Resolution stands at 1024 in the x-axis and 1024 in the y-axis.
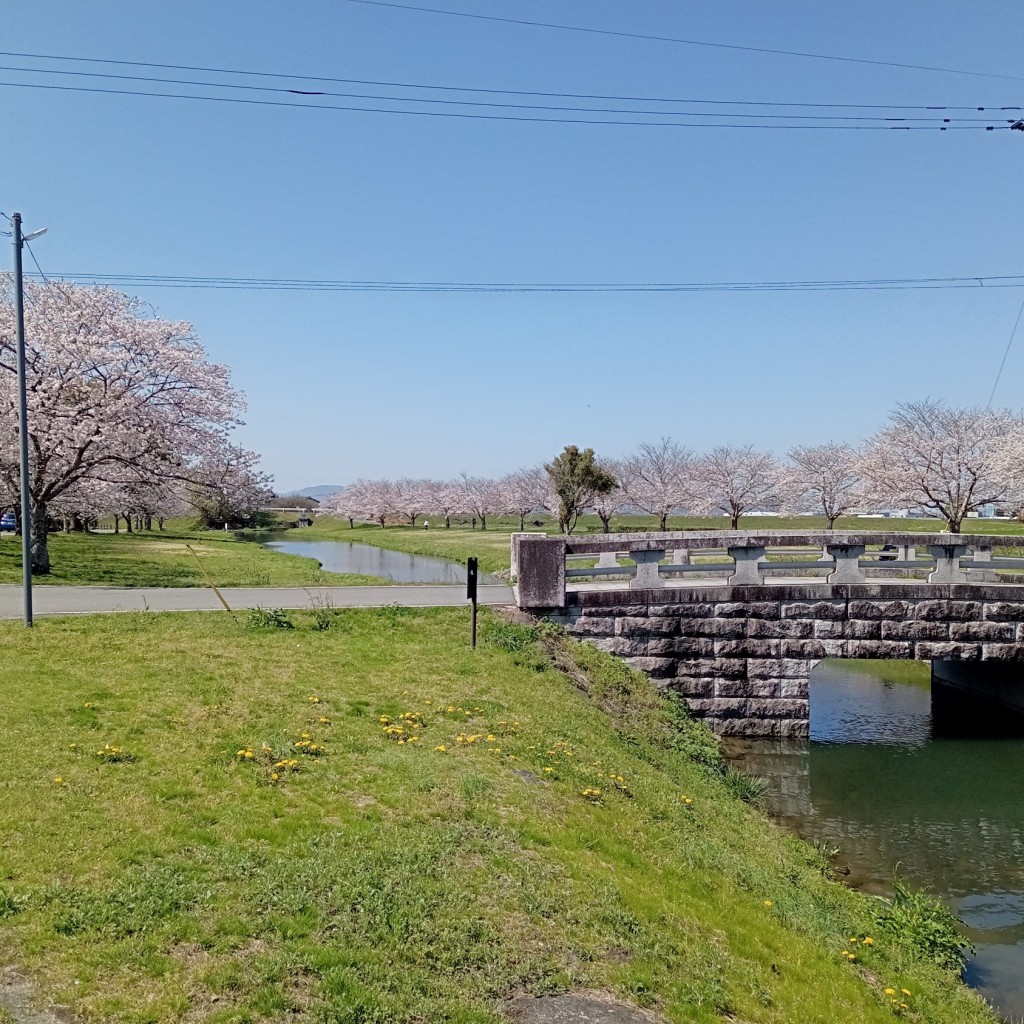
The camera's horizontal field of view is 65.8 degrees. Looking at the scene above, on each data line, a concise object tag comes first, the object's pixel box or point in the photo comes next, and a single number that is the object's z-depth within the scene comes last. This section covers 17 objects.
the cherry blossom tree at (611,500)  56.49
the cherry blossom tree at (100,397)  20.86
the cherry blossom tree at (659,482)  65.31
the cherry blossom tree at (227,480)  23.97
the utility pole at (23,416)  11.64
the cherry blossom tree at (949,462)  37.84
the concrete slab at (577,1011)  4.23
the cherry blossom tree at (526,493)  86.31
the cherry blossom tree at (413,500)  106.44
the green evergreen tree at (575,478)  47.38
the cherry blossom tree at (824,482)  53.06
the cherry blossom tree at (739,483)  61.22
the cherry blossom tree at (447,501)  101.56
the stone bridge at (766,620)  14.44
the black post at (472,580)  12.04
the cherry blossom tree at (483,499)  97.88
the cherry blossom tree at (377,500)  108.53
